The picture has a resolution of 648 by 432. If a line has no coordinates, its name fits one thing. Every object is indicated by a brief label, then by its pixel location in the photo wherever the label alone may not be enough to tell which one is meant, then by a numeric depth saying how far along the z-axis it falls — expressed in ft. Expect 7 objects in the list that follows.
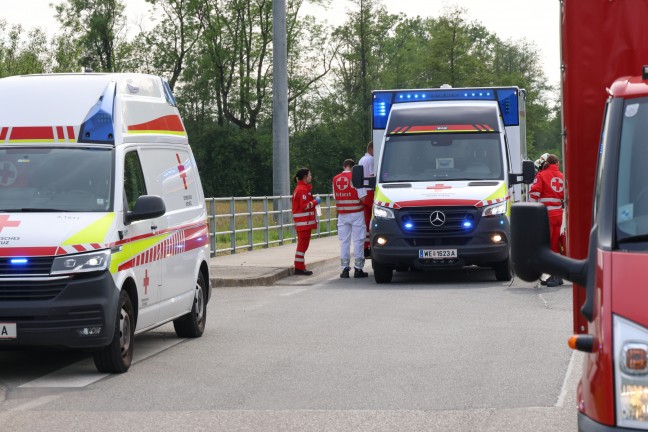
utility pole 93.71
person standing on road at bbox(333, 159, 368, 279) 70.49
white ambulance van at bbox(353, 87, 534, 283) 62.75
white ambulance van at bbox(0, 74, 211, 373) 32.73
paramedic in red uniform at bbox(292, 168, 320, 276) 71.31
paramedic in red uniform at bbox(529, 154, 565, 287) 62.64
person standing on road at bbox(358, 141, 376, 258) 73.51
